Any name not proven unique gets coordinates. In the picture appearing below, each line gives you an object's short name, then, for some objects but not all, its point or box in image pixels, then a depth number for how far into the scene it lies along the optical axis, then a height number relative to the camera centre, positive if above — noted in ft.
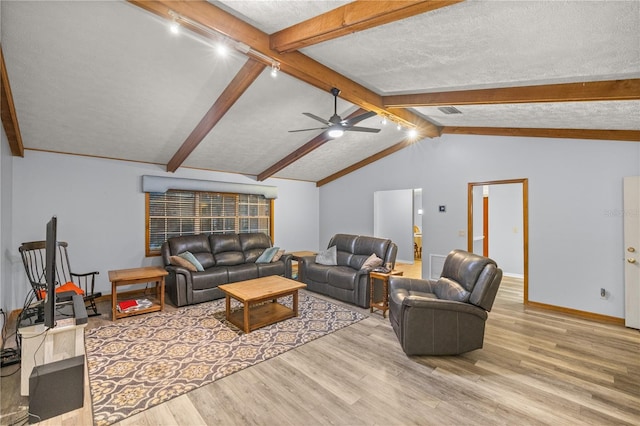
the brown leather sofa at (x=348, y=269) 14.26 -3.19
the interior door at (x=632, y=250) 11.76 -1.70
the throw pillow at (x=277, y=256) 18.14 -2.83
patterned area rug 7.45 -4.72
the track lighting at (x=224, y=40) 7.17 +4.85
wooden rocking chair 11.73 -2.76
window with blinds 17.40 -0.11
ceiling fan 11.45 +3.64
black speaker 6.35 -4.05
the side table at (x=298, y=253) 20.31 -3.21
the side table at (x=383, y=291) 12.98 -3.84
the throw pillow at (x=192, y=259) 15.16 -2.52
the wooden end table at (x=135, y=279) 12.51 -2.98
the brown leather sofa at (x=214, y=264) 14.28 -3.07
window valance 16.53 +1.79
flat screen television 6.23 -1.30
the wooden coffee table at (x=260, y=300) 11.29 -3.56
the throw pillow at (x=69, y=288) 11.81 -3.19
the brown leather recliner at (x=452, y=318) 9.07 -3.45
